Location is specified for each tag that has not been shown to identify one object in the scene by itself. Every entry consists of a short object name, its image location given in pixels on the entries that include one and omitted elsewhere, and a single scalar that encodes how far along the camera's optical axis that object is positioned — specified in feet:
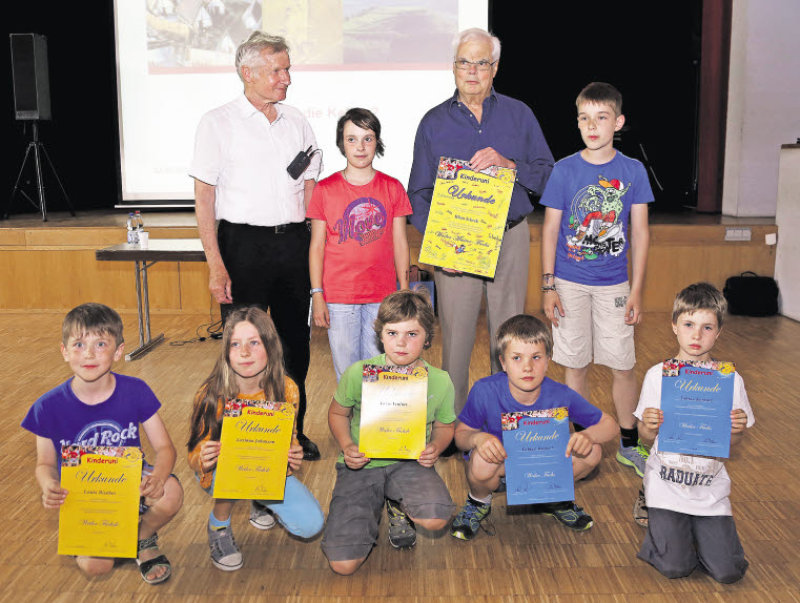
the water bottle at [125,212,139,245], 15.28
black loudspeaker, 19.90
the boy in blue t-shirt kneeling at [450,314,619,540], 7.00
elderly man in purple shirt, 8.39
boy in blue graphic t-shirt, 8.53
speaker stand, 20.01
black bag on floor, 17.39
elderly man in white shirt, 8.76
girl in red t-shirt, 8.73
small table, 14.08
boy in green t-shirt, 6.89
